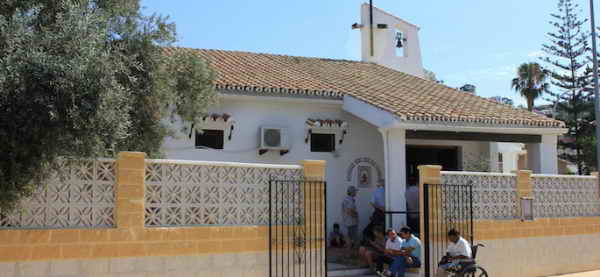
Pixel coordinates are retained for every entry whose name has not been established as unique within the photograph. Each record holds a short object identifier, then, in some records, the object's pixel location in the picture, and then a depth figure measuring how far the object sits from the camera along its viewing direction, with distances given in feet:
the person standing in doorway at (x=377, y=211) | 44.26
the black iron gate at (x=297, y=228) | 32.35
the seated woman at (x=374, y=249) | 38.73
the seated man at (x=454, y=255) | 35.04
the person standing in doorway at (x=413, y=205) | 43.37
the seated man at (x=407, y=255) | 36.45
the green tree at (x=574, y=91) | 92.17
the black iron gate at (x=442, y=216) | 37.70
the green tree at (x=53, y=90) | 23.30
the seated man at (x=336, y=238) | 46.37
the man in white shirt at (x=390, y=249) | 36.60
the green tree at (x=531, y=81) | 124.06
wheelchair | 34.88
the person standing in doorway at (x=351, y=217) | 45.27
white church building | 45.03
